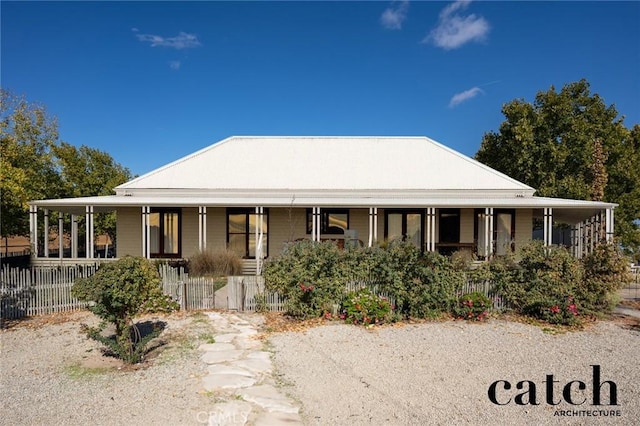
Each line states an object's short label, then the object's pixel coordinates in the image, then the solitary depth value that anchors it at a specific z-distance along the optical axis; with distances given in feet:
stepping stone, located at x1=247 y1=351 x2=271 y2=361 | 18.99
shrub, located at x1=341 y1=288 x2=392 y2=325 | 25.00
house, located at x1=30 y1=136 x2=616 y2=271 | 49.32
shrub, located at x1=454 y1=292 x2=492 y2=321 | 26.05
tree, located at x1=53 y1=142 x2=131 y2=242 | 70.64
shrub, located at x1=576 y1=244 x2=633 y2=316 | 26.03
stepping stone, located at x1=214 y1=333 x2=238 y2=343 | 21.36
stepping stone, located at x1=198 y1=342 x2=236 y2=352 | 20.04
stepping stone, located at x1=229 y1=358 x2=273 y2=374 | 17.28
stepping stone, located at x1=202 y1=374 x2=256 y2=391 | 15.43
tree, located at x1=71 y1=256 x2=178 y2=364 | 17.70
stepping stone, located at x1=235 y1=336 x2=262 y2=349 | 20.63
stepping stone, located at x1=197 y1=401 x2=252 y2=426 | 12.54
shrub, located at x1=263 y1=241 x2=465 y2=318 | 25.91
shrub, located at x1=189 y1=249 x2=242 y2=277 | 39.22
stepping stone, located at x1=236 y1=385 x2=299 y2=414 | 13.57
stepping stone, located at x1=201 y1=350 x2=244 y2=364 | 18.47
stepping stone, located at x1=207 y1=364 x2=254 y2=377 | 16.84
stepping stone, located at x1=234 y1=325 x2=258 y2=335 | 23.14
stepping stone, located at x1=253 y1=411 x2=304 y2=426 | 12.49
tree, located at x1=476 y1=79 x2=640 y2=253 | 61.67
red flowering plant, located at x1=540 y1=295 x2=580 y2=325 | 24.94
